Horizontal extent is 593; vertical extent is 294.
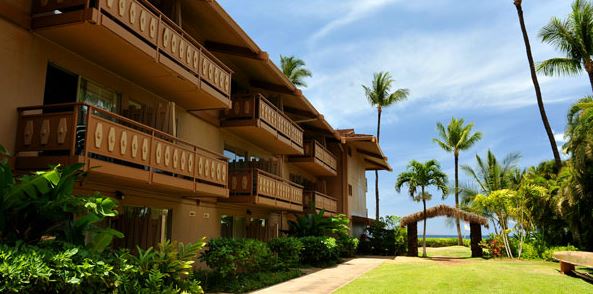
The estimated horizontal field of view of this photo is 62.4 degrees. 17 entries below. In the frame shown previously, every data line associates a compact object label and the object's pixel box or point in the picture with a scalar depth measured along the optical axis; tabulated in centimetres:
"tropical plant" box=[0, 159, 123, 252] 732
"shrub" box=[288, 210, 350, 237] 2283
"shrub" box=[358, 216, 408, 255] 3288
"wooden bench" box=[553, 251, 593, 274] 1451
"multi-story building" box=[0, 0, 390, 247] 927
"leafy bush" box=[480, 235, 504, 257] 2941
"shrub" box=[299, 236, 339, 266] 2138
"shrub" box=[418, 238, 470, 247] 5012
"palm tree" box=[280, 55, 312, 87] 4016
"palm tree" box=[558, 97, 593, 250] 2059
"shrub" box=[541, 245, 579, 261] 2423
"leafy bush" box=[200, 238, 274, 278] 1351
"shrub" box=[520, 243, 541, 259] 2705
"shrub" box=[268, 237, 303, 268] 1831
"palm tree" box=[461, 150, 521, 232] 3997
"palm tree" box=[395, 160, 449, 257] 3628
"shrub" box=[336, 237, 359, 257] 2639
